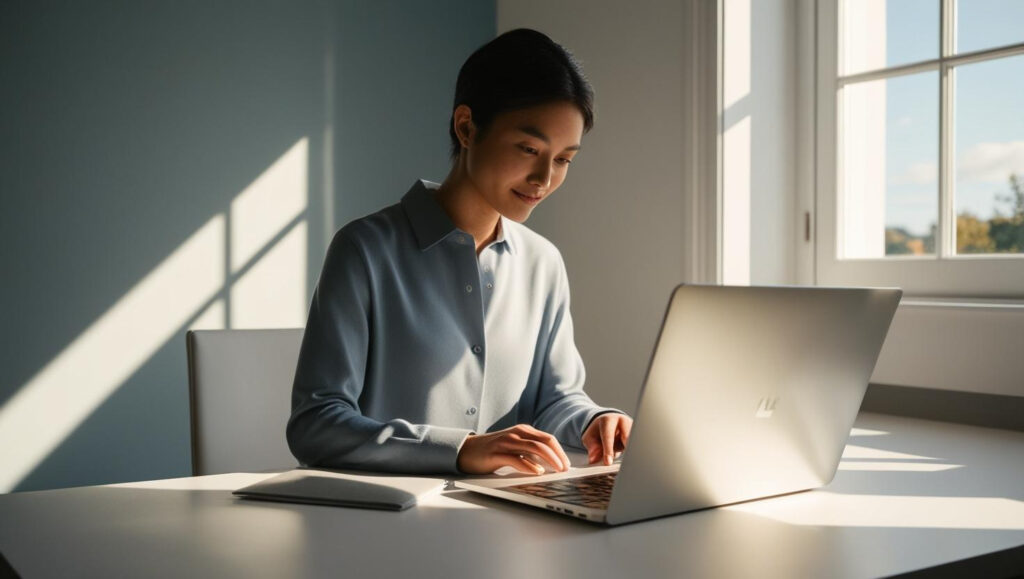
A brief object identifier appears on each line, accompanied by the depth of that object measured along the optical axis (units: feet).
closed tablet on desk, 3.25
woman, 3.96
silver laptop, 2.80
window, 6.45
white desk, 2.58
